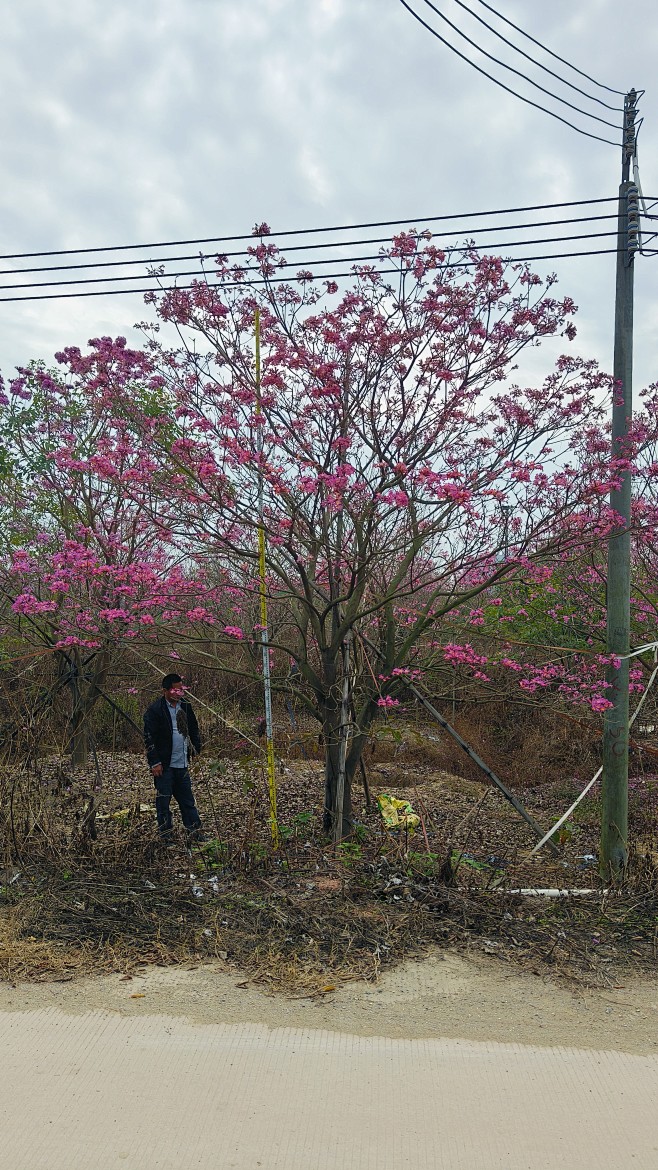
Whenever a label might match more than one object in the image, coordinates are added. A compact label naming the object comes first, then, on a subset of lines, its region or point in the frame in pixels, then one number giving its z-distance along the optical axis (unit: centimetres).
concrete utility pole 578
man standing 644
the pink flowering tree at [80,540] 666
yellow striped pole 597
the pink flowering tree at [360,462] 580
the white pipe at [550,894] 532
